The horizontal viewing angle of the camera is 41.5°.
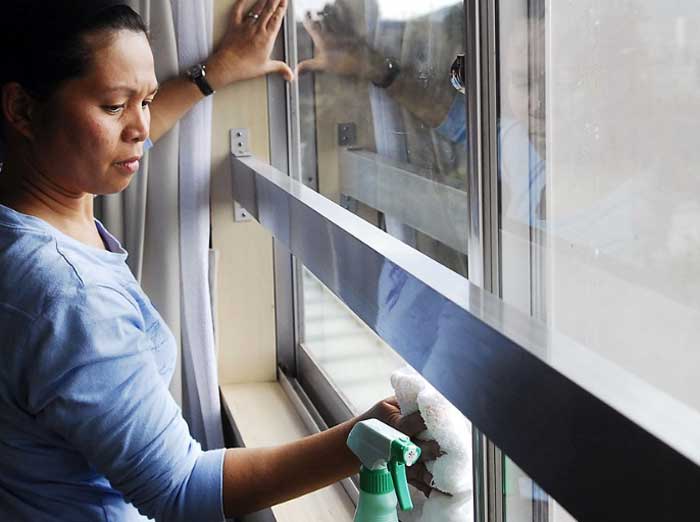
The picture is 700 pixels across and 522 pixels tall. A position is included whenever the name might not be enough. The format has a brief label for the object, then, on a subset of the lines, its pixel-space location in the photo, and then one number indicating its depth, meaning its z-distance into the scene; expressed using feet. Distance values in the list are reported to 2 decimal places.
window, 1.85
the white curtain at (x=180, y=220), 5.81
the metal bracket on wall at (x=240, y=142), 6.37
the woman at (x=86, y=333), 3.17
